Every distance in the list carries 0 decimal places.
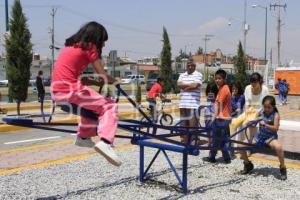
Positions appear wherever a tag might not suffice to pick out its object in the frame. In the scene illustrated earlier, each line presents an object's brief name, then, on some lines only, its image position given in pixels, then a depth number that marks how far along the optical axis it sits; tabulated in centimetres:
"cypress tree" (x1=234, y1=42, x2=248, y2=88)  2870
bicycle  1420
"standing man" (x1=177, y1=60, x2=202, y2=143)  870
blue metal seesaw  464
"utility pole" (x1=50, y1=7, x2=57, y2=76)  5432
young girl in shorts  664
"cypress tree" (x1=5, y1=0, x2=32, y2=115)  1608
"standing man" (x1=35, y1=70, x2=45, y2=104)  1602
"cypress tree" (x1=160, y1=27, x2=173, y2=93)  2775
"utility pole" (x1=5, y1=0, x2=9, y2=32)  2106
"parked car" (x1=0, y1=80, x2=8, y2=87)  5024
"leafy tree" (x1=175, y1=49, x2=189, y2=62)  10482
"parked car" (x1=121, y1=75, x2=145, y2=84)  5306
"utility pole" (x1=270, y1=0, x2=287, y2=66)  4648
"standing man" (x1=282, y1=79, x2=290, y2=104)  2349
